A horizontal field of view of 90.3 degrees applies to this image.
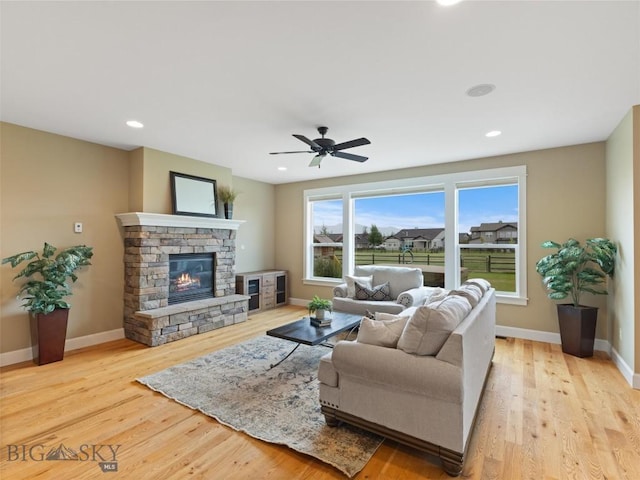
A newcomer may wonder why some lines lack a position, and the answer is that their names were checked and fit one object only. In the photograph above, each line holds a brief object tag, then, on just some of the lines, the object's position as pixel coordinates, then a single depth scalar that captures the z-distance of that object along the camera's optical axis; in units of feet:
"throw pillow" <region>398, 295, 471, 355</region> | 6.48
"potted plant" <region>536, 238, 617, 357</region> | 12.04
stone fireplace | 14.12
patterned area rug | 6.96
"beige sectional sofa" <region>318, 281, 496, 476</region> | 6.08
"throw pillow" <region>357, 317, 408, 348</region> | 7.20
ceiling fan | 10.54
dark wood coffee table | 10.11
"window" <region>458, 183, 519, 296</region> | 15.46
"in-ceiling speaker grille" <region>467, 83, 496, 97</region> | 8.67
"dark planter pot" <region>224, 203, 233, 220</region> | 17.88
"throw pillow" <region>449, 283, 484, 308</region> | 8.55
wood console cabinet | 19.07
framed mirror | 15.66
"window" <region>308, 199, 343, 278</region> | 21.16
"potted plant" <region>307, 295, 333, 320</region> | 11.81
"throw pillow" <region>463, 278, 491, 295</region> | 10.63
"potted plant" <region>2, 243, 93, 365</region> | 11.41
